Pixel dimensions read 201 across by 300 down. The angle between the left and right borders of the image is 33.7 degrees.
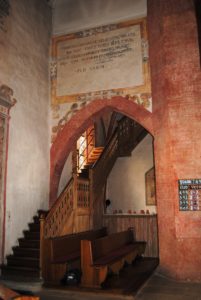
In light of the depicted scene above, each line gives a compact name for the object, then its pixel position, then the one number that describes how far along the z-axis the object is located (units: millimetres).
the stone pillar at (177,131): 7258
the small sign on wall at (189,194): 7300
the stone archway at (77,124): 8898
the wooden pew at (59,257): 6527
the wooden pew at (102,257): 6266
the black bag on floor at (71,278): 6492
